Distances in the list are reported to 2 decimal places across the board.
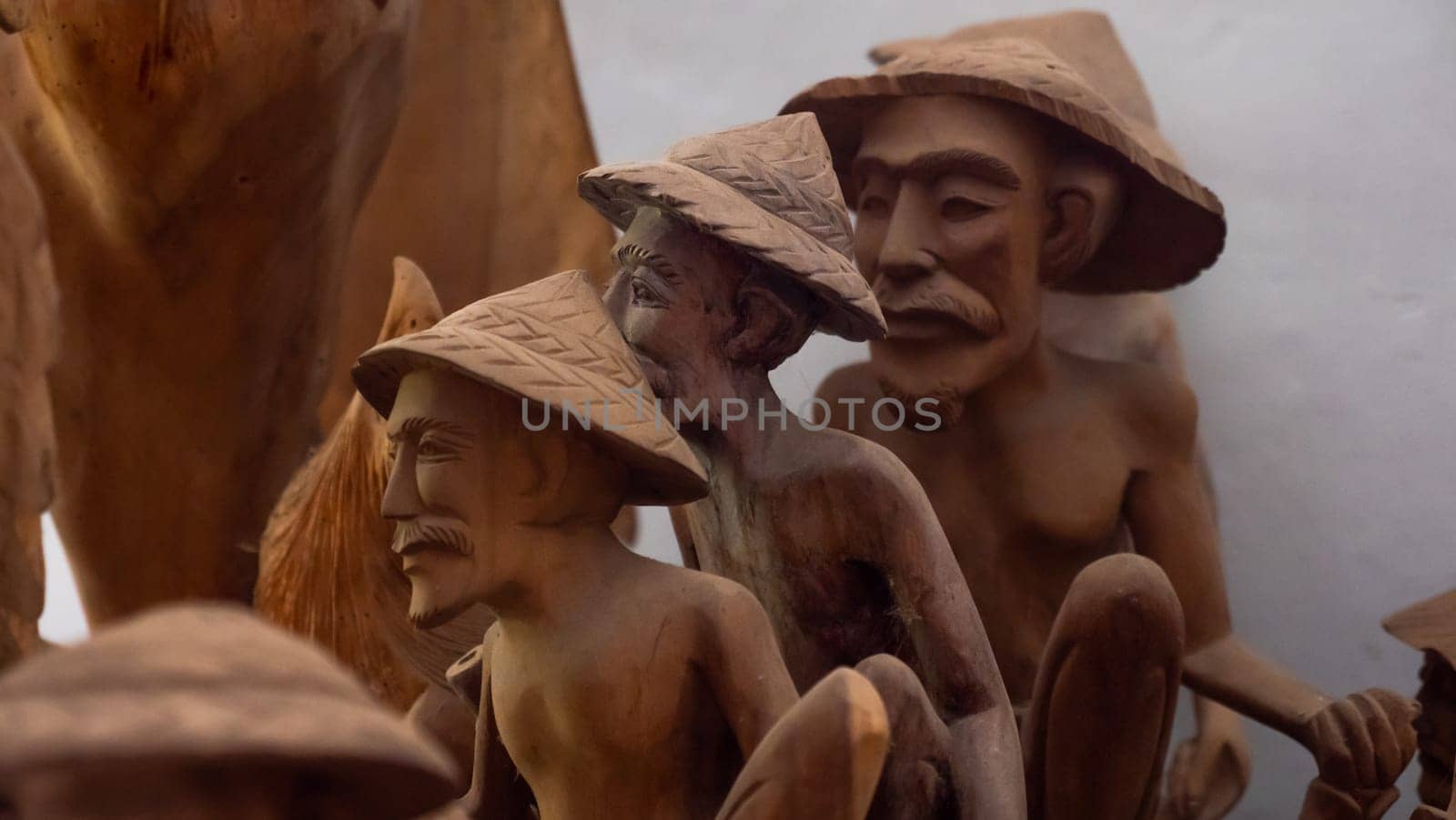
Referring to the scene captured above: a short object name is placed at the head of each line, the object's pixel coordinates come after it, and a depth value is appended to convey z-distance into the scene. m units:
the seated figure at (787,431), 2.18
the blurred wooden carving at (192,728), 1.72
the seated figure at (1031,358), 2.40
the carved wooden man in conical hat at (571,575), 2.11
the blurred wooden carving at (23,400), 2.13
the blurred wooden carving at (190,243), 2.34
